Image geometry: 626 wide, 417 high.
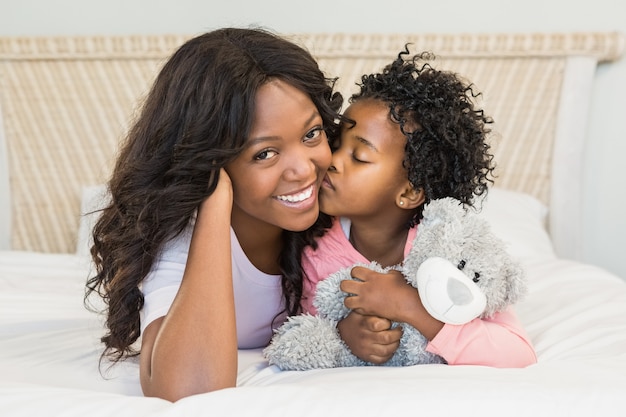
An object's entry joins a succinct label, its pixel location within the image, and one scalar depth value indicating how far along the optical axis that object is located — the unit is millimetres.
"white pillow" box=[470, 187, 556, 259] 2262
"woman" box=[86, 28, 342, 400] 1155
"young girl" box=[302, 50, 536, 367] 1240
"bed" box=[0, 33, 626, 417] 1481
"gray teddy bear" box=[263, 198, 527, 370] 1140
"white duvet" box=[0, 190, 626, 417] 956
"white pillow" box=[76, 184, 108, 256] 2387
